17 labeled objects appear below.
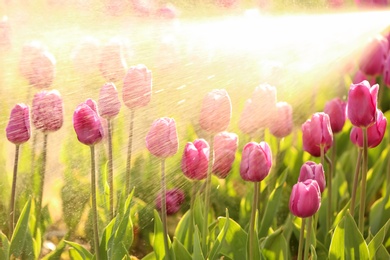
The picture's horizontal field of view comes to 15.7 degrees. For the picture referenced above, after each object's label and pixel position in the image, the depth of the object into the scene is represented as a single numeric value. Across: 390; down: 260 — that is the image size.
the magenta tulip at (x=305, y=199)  1.83
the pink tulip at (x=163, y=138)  1.86
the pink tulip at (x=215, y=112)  1.93
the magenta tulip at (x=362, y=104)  1.90
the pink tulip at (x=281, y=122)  2.18
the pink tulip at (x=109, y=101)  1.89
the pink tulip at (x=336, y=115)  2.15
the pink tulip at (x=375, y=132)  2.00
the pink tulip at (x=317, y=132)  1.98
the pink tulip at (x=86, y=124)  1.81
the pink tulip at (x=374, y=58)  2.46
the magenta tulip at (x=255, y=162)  1.85
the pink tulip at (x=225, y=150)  1.98
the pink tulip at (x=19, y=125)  1.87
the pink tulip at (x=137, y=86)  1.91
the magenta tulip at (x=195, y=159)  1.89
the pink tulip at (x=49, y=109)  1.88
